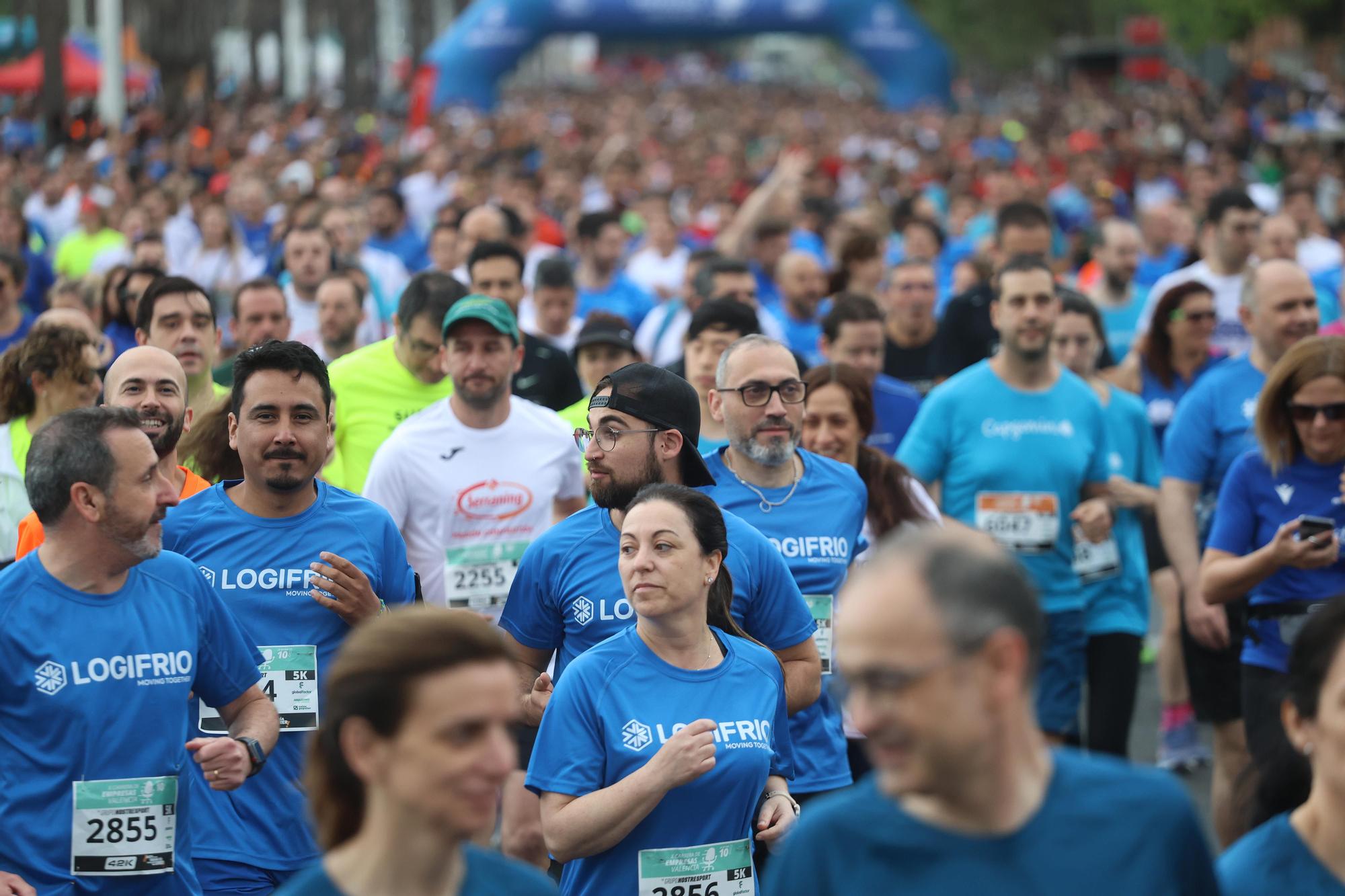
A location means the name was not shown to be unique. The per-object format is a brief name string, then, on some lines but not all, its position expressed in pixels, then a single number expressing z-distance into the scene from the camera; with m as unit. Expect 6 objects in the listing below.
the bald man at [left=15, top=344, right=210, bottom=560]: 10.34
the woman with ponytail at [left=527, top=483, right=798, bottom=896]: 7.78
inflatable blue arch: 92.81
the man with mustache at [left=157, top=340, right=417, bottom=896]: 9.16
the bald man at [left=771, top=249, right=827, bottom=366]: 20.69
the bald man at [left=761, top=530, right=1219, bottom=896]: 4.77
